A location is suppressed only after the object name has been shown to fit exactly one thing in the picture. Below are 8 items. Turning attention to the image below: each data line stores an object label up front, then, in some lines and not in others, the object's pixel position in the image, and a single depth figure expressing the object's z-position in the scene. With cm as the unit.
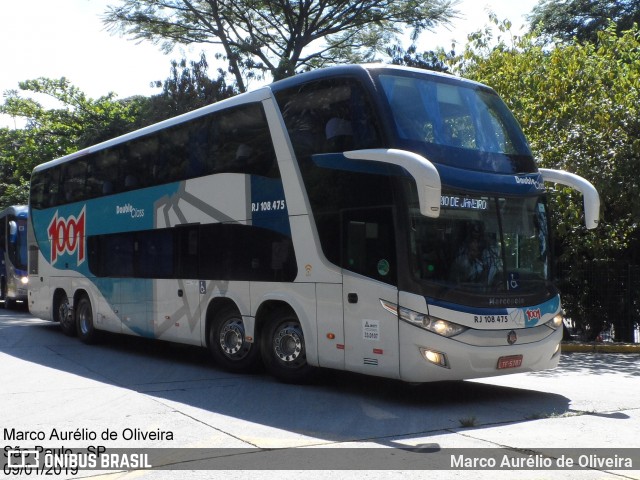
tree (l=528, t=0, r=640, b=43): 3572
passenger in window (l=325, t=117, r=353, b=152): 1037
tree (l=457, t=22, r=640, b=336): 1766
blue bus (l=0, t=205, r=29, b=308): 2752
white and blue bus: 964
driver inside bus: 977
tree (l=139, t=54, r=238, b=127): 2947
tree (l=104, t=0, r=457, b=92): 2928
